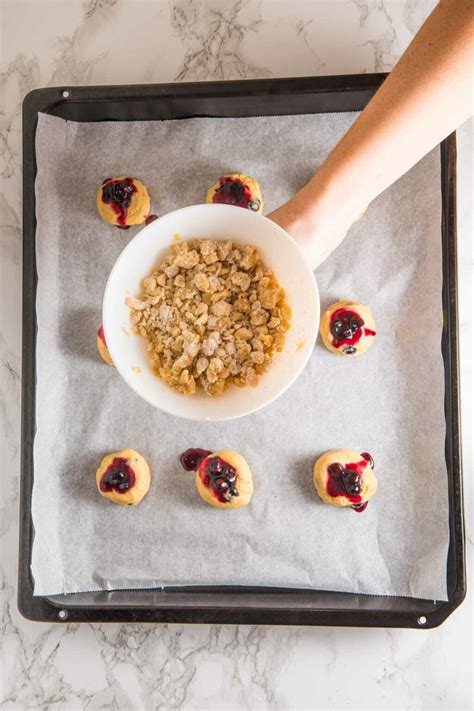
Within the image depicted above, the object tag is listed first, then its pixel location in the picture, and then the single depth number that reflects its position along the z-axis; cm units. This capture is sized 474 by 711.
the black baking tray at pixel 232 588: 133
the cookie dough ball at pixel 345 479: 134
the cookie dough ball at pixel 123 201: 140
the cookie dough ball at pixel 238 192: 139
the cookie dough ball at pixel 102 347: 140
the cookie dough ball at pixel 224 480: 134
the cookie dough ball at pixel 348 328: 136
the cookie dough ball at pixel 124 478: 136
